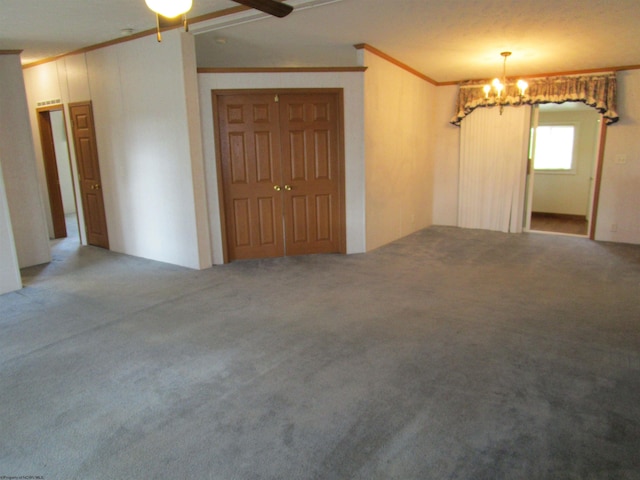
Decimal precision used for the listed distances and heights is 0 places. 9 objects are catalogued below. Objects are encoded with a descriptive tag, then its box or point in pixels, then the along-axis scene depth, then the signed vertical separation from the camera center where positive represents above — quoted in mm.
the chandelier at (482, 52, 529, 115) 5664 +789
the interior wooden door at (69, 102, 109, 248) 5763 -213
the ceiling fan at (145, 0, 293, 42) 2118 +746
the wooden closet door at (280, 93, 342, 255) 5324 -247
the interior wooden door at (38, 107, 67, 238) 6500 -229
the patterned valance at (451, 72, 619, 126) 6016 +783
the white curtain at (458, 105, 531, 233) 6883 -310
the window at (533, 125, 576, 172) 8344 -25
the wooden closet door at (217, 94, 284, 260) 5145 -240
